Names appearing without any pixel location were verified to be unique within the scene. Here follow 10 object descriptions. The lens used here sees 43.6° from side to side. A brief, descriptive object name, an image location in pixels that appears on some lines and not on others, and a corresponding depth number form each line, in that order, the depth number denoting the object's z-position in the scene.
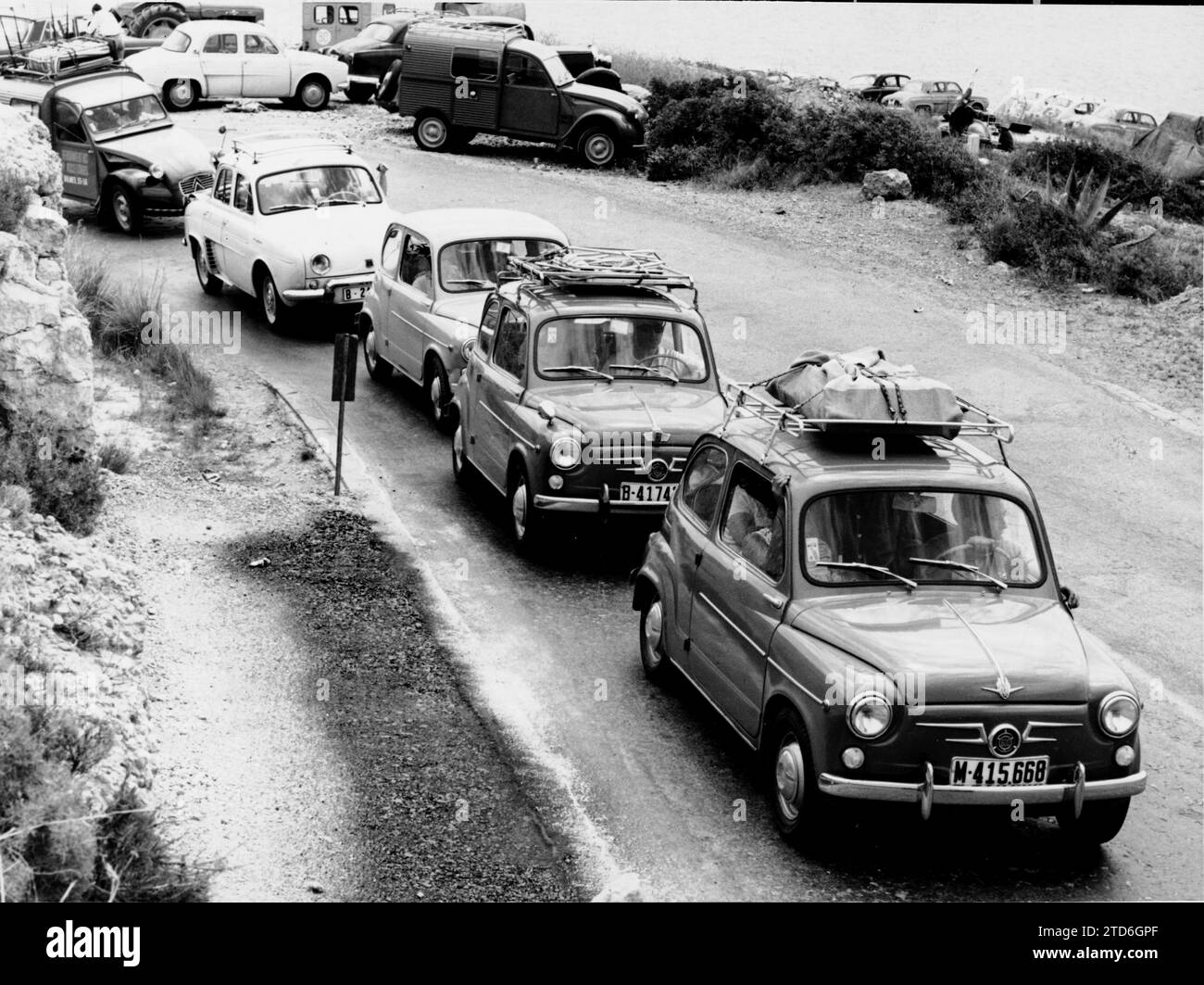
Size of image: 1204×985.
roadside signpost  12.06
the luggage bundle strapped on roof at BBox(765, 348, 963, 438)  7.74
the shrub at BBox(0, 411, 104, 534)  10.01
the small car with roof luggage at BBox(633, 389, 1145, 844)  6.57
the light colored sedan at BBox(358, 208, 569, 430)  14.01
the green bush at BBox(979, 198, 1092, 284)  19.77
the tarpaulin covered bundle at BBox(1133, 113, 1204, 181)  30.17
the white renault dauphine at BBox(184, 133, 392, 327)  17.05
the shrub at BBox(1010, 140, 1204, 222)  24.56
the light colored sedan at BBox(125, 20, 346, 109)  32.09
